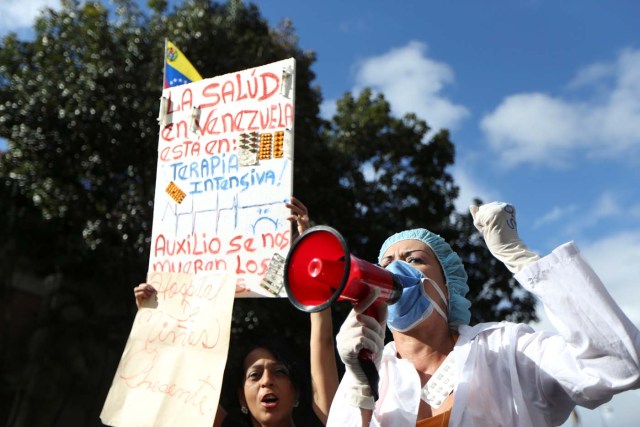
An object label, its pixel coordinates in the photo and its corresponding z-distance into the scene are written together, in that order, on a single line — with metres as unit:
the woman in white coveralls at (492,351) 1.58
